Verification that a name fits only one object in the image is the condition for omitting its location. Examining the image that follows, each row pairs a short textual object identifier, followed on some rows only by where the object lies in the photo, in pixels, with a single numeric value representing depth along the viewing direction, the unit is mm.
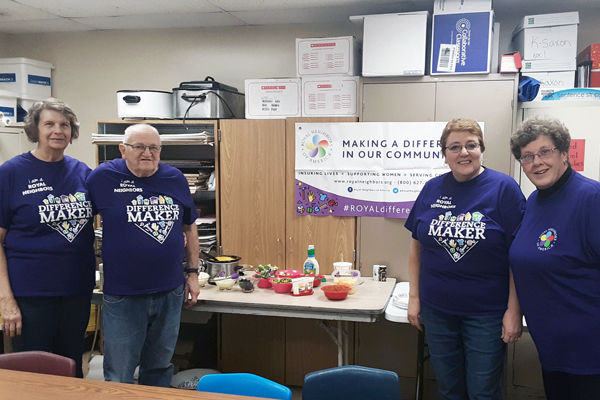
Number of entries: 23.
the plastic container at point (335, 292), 2832
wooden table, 1656
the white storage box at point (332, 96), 3281
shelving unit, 3563
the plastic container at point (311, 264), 3328
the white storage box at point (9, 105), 4023
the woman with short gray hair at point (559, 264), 1734
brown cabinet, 3432
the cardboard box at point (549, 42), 3115
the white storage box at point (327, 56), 3250
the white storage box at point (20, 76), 4172
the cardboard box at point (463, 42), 2979
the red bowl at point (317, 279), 3188
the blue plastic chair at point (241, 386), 1723
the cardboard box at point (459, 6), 2965
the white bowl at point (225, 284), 3055
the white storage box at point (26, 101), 4223
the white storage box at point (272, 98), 3410
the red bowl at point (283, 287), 3021
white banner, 3180
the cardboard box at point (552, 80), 3176
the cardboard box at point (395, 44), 3078
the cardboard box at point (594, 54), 3154
